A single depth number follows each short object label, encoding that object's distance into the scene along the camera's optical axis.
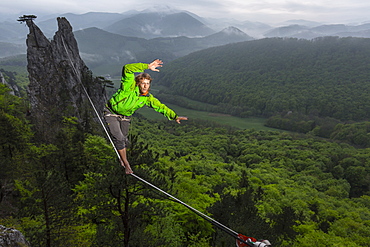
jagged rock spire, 38.47
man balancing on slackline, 6.08
